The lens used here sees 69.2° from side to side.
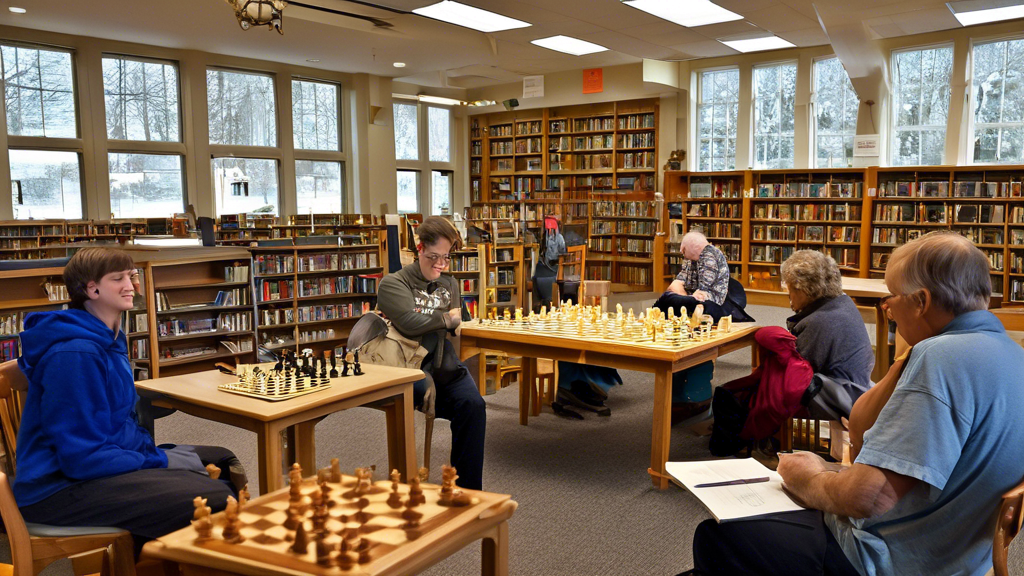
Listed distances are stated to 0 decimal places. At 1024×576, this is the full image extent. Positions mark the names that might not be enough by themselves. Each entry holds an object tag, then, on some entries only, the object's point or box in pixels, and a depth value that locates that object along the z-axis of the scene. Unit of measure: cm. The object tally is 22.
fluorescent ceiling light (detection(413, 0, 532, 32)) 927
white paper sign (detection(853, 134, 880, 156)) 1107
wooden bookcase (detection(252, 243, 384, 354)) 791
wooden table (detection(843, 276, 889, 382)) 570
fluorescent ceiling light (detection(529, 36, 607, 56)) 1118
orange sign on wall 1302
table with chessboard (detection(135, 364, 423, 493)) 247
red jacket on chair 355
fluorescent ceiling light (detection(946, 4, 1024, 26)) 946
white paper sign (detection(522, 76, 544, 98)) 1277
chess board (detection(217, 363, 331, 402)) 269
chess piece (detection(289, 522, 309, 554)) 150
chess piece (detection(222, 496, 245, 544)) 157
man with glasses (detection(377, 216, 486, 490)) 353
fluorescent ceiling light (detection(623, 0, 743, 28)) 898
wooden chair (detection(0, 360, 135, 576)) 190
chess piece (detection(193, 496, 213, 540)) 158
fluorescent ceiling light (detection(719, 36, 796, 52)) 1130
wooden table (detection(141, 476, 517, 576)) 147
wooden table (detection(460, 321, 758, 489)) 366
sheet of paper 195
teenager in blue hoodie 212
